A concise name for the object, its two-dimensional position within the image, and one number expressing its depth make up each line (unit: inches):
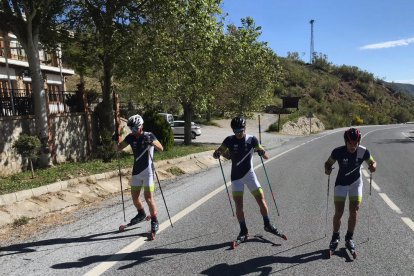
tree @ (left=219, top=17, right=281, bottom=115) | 1195.9
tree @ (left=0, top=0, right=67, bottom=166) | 540.1
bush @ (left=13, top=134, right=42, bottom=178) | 471.5
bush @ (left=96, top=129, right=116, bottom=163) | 640.4
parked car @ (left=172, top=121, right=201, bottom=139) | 1435.8
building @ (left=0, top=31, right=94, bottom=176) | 520.4
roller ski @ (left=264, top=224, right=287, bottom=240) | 248.9
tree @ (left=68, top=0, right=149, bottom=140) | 641.0
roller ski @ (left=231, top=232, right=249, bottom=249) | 235.8
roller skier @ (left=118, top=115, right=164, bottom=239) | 279.3
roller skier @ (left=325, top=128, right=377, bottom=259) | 228.4
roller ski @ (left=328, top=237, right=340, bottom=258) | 220.1
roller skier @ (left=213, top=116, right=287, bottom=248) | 255.3
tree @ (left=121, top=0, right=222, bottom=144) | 636.7
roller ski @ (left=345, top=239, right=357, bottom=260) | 215.2
